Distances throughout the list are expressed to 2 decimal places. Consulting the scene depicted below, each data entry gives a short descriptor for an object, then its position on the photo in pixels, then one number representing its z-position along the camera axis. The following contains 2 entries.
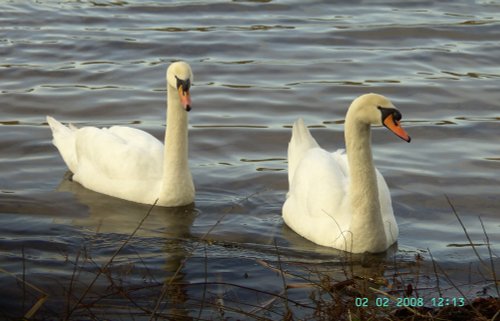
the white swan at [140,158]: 16.02
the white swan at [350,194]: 13.50
